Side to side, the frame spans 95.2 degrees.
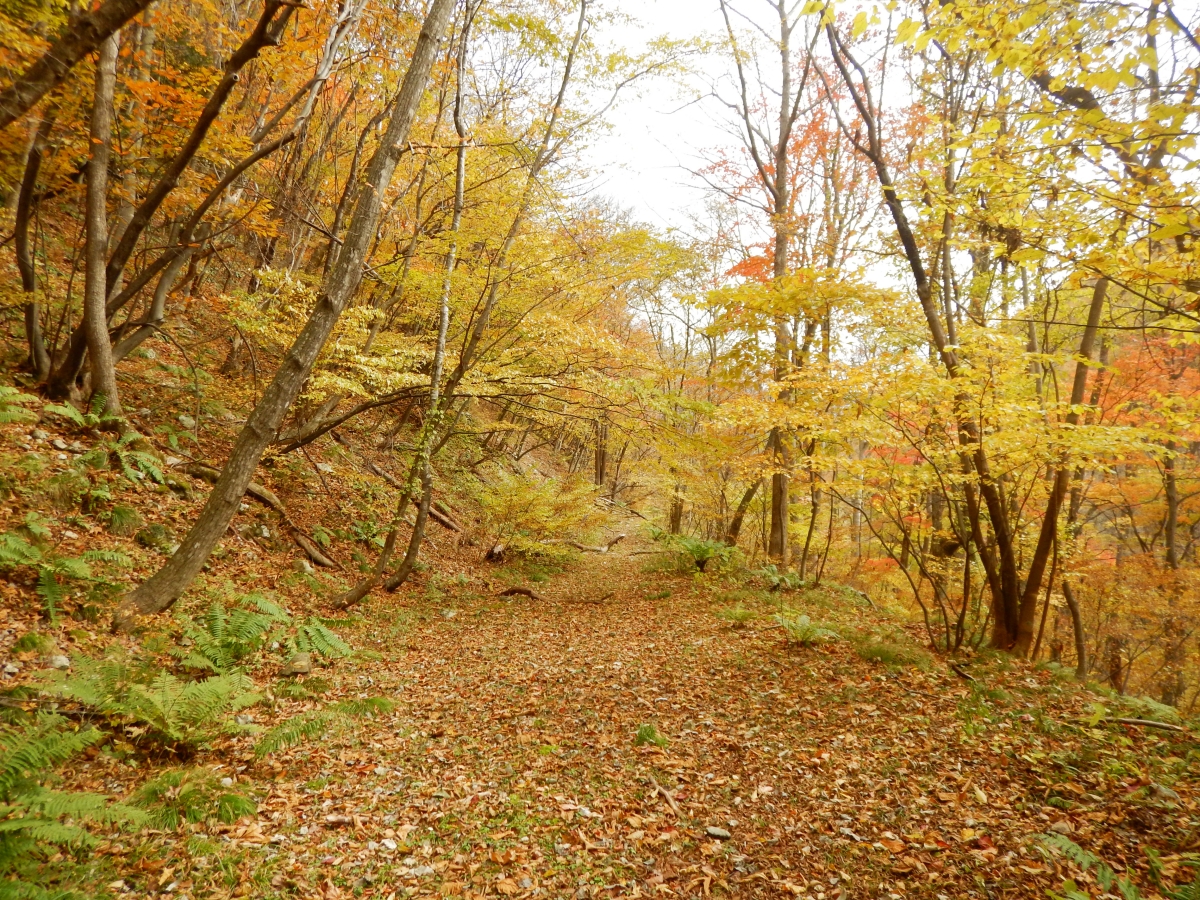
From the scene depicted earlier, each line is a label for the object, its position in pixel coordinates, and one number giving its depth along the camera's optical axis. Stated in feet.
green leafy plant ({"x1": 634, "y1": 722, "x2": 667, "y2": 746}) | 16.40
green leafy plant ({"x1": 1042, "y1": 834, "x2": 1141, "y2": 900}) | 9.33
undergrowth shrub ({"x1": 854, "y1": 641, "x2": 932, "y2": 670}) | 21.04
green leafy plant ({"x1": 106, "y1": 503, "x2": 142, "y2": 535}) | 20.79
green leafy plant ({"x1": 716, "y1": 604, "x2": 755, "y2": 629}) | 28.02
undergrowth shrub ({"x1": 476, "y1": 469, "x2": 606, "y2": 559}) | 43.60
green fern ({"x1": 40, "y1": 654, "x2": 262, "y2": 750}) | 12.37
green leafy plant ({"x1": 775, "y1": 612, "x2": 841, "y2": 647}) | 23.38
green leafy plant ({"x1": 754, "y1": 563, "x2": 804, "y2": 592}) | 36.32
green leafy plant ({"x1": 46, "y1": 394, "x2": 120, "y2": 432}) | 22.74
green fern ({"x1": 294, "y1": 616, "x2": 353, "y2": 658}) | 21.06
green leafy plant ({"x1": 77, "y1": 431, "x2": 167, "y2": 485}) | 22.33
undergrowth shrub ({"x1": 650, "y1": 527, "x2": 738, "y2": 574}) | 40.45
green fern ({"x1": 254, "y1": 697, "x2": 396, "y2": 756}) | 14.33
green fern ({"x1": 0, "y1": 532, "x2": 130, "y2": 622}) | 15.69
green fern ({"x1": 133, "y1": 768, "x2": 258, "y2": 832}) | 10.89
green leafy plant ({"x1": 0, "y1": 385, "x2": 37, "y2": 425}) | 17.69
